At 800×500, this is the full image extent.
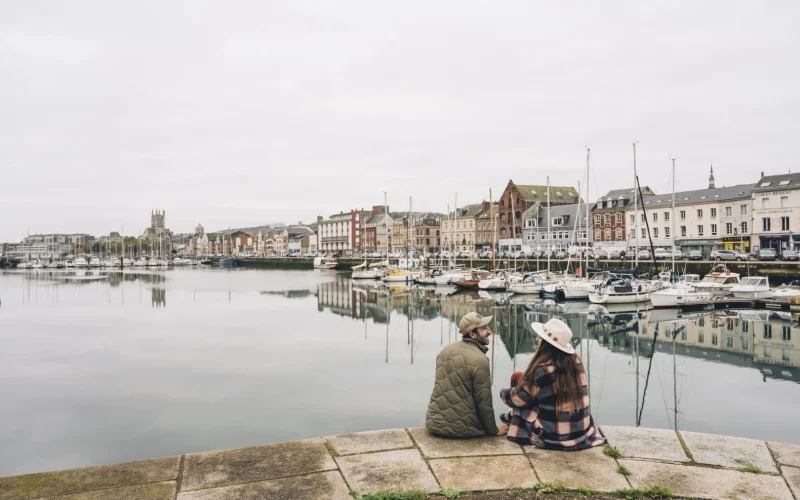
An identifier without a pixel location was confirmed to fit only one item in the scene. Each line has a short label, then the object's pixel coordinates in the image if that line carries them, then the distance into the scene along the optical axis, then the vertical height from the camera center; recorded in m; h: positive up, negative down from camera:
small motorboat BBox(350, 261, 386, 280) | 75.38 -4.00
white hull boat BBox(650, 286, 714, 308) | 36.31 -3.73
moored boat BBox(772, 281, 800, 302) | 35.38 -3.54
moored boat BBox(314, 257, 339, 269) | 111.11 -3.49
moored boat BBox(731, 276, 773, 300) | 37.72 -3.44
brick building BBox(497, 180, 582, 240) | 100.81 +8.33
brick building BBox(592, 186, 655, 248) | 80.38 +3.83
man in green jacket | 6.79 -1.82
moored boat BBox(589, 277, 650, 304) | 39.19 -3.71
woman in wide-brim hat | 6.45 -1.89
